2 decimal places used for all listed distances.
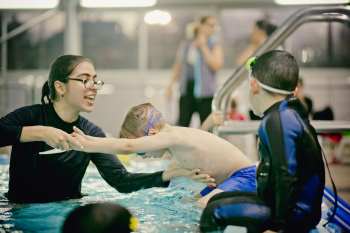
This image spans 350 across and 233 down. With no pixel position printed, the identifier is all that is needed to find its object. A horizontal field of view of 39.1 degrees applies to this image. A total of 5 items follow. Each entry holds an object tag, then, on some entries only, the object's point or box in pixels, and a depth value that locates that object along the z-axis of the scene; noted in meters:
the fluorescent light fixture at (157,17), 9.08
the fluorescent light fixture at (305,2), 6.26
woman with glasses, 3.33
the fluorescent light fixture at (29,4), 7.13
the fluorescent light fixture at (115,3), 7.03
